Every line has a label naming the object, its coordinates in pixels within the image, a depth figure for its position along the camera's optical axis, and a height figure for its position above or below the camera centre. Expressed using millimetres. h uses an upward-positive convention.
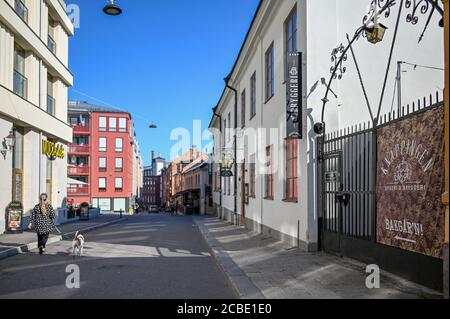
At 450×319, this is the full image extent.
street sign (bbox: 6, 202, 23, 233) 17047 -1477
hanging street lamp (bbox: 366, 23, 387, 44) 9312 +2991
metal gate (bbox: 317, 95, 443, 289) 7199 -551
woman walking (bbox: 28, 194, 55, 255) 12375 -1100
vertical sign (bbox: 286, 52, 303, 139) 11281 +2086
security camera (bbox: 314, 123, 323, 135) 11064 +1238
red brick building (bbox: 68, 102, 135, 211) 73438 +3882
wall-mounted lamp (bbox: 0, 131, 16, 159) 16938 +1359
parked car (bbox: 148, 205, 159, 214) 86894 -5832
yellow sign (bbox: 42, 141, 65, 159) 22509 +1542
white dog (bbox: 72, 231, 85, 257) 11616 -1682
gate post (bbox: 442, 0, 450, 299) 4755 +529
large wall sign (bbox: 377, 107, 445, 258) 6453 -71
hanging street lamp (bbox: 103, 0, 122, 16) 11117 +4176
